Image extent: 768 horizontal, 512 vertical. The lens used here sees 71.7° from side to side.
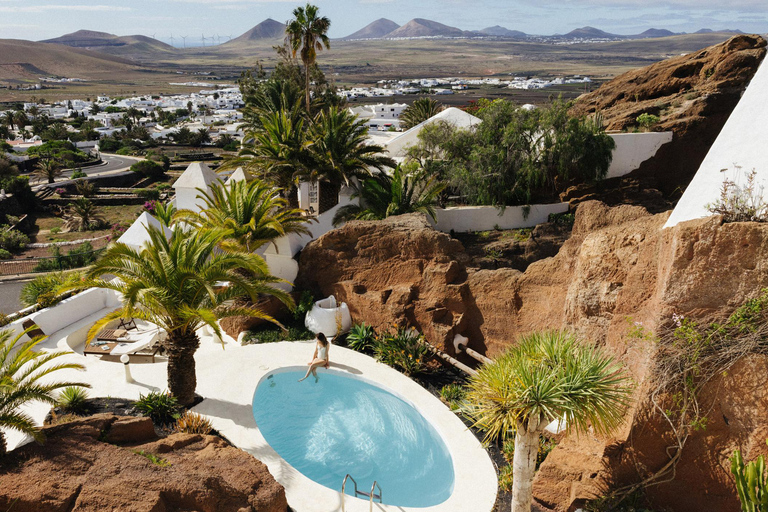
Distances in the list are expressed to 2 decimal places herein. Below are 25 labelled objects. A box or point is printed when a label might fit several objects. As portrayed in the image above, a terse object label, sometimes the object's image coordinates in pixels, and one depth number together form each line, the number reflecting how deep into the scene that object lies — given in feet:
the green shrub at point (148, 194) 162.91
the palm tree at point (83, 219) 130.93
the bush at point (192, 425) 32.65
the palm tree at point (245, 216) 47.65
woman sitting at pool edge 41.04
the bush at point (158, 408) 34.65
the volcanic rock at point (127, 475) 22.53
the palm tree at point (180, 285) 32.91
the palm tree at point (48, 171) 175.73
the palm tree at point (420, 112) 125.39
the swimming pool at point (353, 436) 31.68
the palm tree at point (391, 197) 60.80
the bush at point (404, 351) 41.57
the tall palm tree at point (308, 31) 81.20
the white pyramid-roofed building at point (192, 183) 61.67
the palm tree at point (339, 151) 61.21
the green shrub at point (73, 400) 34.81
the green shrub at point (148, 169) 198.08
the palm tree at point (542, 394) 24.44
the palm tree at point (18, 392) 25.23
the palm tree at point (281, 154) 61.26
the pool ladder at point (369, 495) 28.57
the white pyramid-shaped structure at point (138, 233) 53.72
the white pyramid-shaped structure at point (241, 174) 66.08
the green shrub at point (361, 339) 45.44
